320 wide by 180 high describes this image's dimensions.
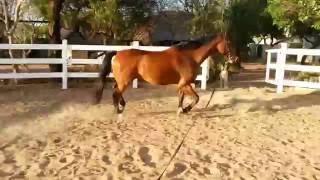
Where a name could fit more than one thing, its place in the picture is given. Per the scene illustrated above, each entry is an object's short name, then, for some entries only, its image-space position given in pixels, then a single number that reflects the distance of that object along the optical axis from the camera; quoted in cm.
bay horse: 511
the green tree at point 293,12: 737
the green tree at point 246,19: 1626
